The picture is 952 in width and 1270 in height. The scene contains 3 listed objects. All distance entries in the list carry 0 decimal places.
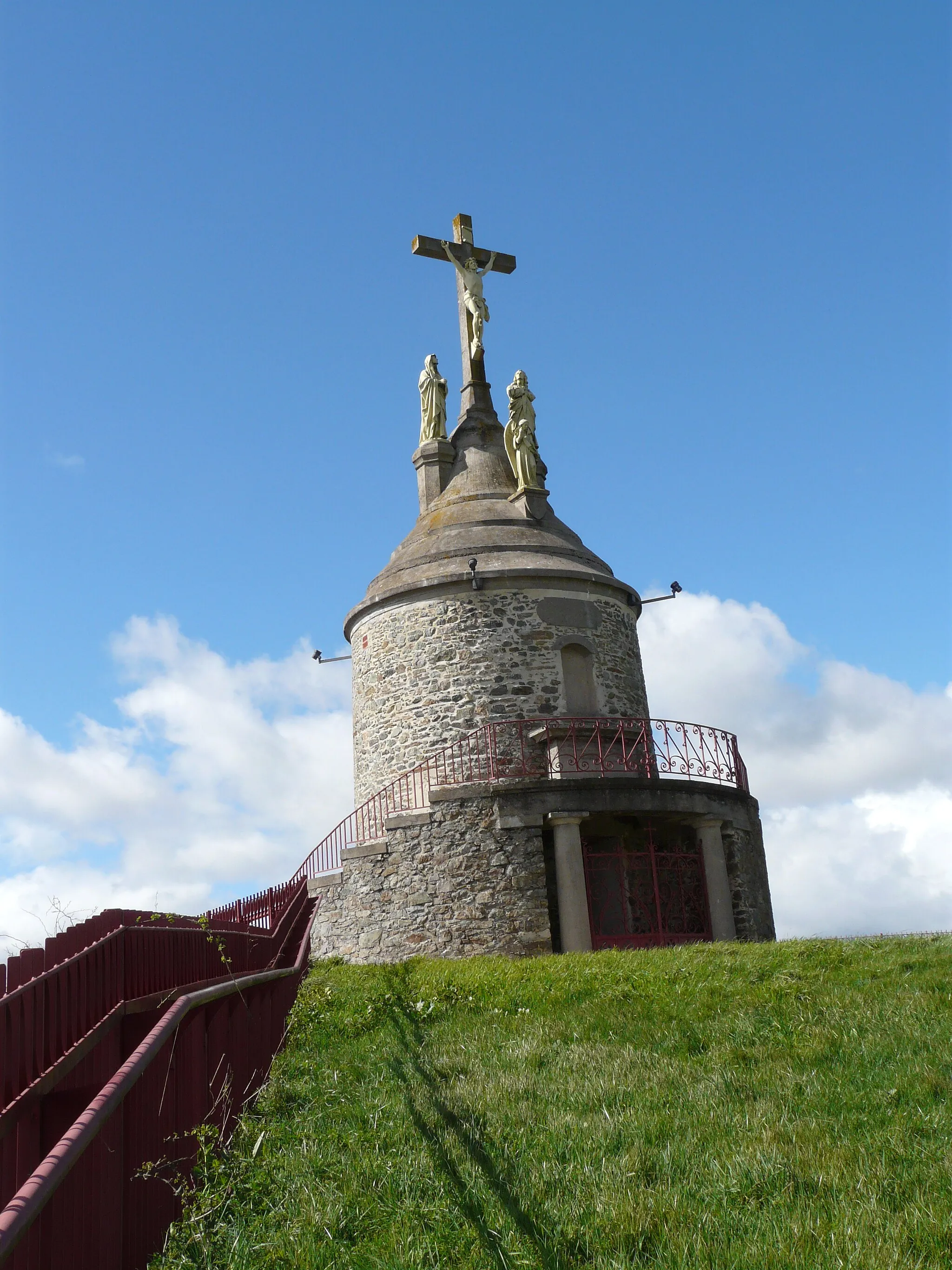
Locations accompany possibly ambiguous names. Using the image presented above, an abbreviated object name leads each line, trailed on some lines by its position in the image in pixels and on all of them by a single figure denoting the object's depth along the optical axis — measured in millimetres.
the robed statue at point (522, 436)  20688
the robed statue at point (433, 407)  22188
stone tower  14992
